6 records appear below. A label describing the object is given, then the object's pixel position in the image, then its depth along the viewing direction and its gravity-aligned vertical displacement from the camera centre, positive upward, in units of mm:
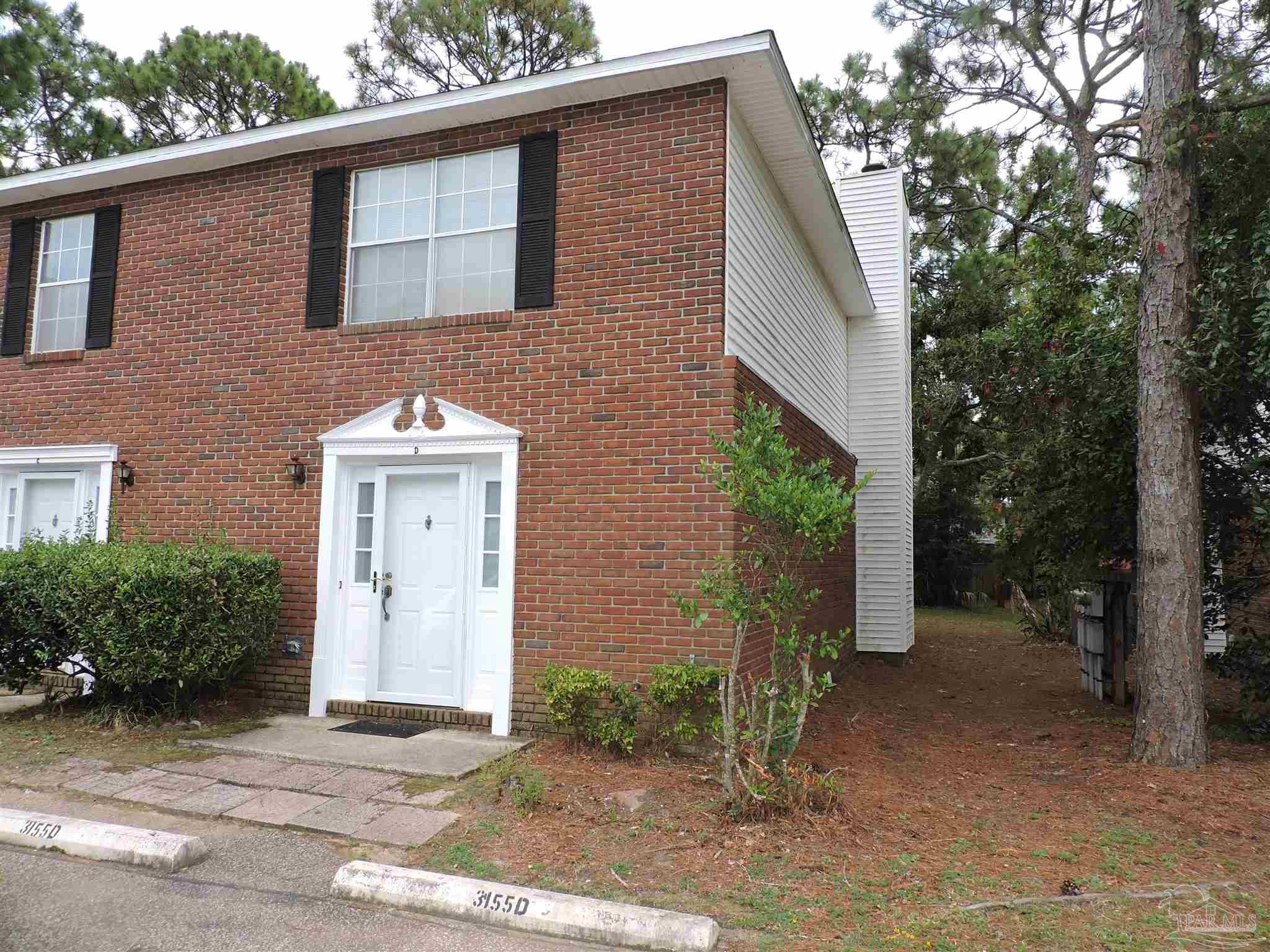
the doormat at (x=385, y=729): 6863 -1423
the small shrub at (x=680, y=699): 6039 -987
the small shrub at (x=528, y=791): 5121 -1448
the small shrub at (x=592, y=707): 6145 -1083
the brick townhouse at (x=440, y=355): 6617 +1762
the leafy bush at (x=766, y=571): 4973 -90
